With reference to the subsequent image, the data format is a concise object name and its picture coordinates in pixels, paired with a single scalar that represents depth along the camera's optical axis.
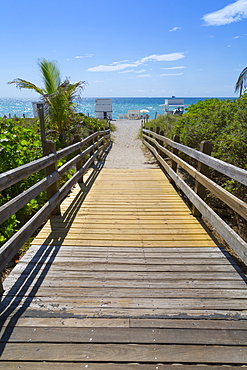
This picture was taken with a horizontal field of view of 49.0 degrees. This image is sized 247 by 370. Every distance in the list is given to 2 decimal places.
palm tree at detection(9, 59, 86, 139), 10.27
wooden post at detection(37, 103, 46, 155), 4.57
